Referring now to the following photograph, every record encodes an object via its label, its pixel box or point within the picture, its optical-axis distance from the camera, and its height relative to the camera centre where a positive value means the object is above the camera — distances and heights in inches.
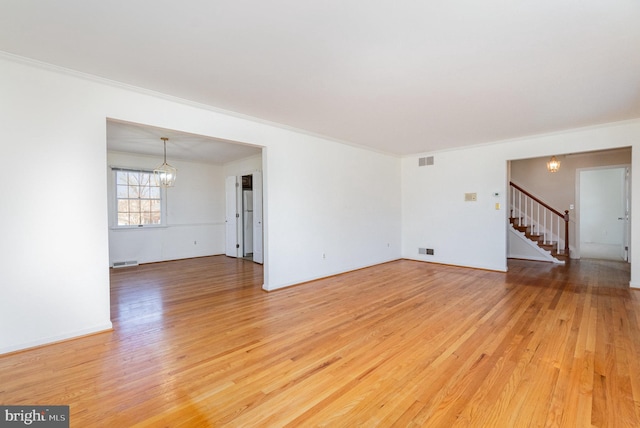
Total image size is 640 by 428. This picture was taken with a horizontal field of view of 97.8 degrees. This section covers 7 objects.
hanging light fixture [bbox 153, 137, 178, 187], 227.8 +30.1
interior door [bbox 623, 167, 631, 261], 257.6 -5.2
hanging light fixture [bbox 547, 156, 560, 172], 251.6 +40.7
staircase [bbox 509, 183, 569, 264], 270.7 -19.5
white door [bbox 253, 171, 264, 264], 260.2 -6.6
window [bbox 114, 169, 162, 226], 253.6 +13.1
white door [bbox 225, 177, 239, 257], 293.0 -5.9
